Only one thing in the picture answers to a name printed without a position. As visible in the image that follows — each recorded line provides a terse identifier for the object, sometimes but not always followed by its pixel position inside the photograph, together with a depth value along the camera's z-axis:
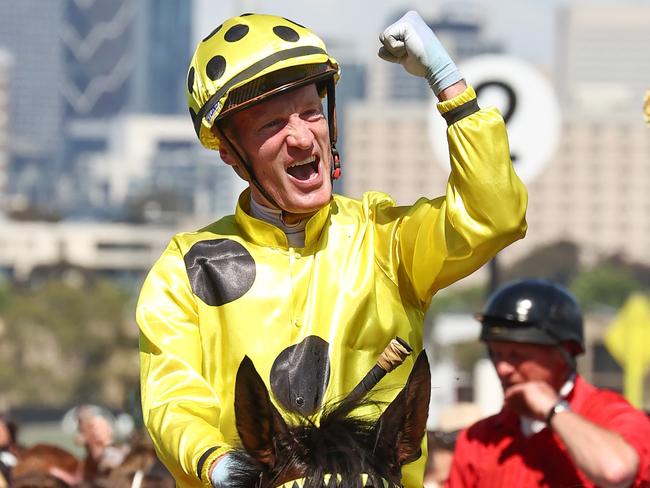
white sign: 16.37
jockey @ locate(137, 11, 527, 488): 8.16
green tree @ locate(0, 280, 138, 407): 186.55
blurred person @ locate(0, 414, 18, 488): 18.06
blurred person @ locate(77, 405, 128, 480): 18.49
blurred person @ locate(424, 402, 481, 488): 15.94
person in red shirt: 10.07
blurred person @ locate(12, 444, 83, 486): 15.36
